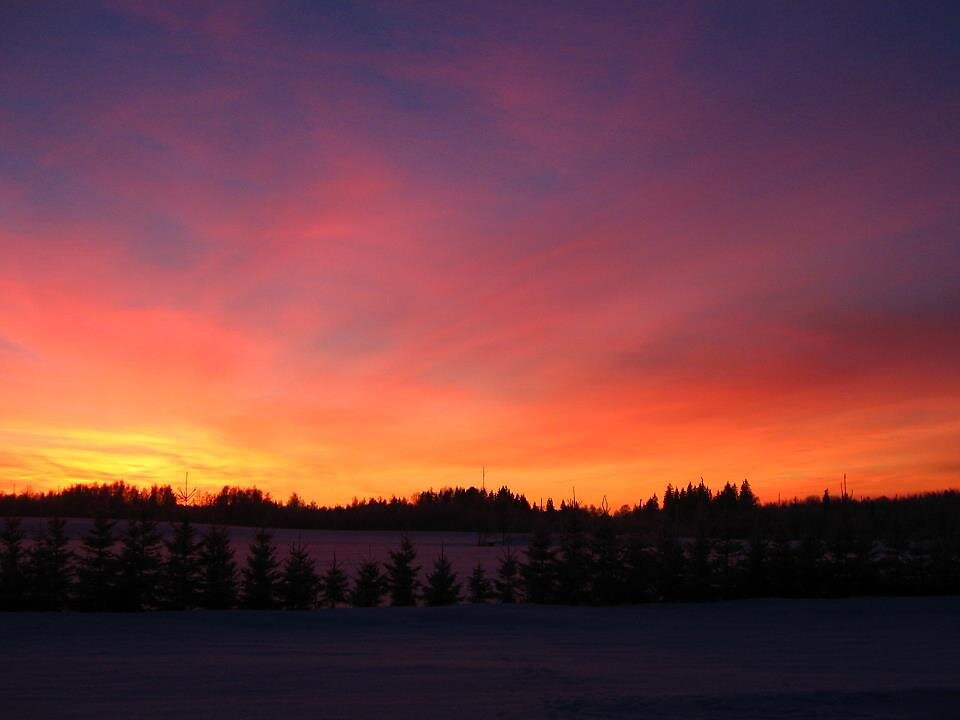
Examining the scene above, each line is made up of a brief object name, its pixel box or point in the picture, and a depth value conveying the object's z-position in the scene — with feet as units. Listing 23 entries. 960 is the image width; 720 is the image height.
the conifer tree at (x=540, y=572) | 84.02
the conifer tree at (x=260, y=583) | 77.66
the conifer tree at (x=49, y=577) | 74.84
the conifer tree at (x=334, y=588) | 81.30
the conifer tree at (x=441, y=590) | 82.43
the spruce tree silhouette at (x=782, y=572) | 87.25
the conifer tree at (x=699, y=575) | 85.30
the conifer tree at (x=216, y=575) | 76.13
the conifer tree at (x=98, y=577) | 75.05
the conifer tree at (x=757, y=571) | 86.84
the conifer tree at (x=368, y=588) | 82.17
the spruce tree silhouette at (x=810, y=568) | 87.40
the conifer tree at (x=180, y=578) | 76.18
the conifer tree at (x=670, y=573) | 85.15
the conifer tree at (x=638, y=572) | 84.58
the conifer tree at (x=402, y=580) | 82.94
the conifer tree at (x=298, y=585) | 78.12
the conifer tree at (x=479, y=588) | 85.35
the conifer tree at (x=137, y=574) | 75.66
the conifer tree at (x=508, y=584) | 85.61
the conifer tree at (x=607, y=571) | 84.23
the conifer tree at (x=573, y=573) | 83.87
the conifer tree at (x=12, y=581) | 74.43
